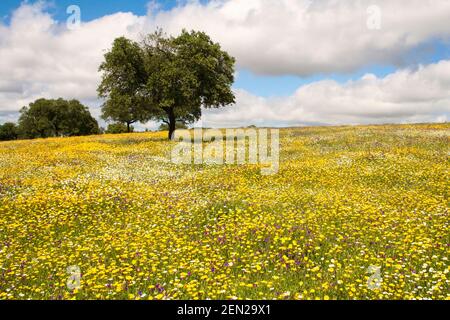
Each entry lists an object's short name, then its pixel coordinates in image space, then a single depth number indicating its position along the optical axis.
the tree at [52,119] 99.44
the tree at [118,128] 105.06
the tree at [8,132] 120.62
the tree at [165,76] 41.72
